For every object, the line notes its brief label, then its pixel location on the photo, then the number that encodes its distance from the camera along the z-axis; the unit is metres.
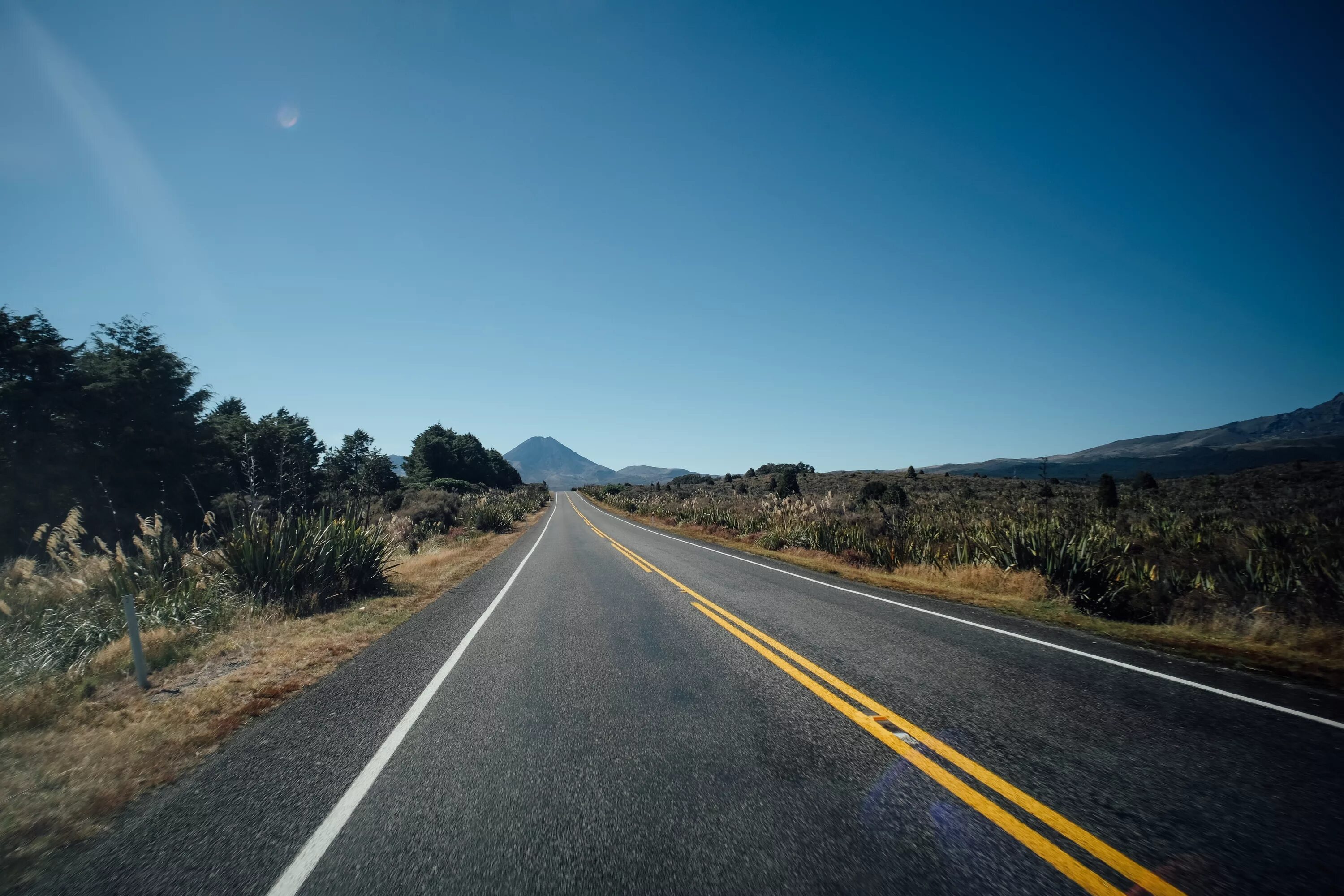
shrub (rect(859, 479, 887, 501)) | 36.03
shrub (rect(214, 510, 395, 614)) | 9.37
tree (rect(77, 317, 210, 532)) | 26.33
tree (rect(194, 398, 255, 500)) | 31.22
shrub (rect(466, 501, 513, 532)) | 30.39
